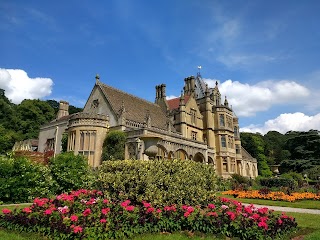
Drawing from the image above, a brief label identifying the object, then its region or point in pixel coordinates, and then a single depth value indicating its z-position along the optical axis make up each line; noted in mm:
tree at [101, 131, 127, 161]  24609
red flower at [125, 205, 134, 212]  7325
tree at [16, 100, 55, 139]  60406
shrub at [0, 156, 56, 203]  12992
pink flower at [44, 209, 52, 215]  6835
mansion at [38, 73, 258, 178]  25656
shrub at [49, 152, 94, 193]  15070
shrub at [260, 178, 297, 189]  22997
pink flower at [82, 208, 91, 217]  6781
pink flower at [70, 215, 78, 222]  6341
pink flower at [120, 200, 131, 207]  7555
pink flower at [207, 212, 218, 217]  7316
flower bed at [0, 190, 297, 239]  6461
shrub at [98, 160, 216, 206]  8891
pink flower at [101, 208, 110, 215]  6852
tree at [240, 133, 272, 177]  68494
